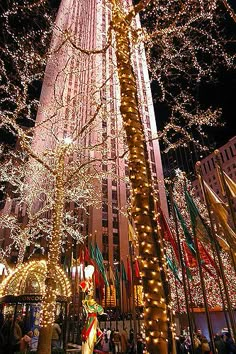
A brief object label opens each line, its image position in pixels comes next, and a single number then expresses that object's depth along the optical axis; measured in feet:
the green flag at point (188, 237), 31.23
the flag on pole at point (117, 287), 61.62
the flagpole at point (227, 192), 24.58
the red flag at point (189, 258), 34.47
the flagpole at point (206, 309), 19.54
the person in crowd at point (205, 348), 30.72
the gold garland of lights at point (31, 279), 32.89
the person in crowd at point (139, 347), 39.55
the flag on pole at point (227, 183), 27.53
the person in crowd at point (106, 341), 62.16
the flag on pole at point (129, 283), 61.51
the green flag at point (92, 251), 63.28
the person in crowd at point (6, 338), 28.93
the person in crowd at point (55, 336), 34.73
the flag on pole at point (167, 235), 33.78
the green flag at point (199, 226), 28.60
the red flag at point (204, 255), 31.50
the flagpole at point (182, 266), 20.47
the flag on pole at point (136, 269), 56.43
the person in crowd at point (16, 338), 29.38
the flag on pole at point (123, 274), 68.51
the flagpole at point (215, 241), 21.61
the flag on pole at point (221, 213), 24.93
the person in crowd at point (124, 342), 37.95
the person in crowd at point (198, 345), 32.92
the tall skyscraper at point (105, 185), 161.99
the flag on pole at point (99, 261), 59.84
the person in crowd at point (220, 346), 31.30
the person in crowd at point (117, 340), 42.01
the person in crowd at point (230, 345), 29.64
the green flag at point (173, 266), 37.32
